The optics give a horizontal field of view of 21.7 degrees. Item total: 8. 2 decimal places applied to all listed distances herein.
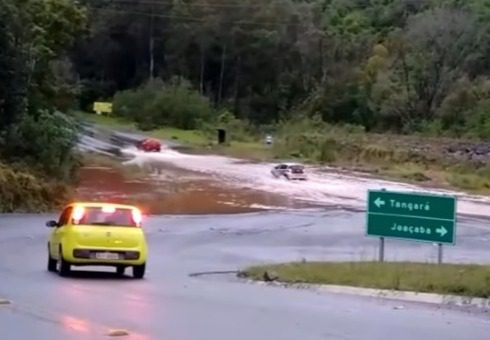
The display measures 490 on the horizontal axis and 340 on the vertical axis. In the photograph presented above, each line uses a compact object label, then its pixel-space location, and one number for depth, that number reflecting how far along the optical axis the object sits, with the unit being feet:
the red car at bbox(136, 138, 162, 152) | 316.46
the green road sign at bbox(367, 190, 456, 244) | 84.79
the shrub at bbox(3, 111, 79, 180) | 179.11
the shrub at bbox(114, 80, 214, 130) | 415.64
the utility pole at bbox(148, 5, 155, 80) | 474.78
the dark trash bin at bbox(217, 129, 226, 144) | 365.81
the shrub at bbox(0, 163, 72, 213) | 164.66
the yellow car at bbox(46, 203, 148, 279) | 79.92
